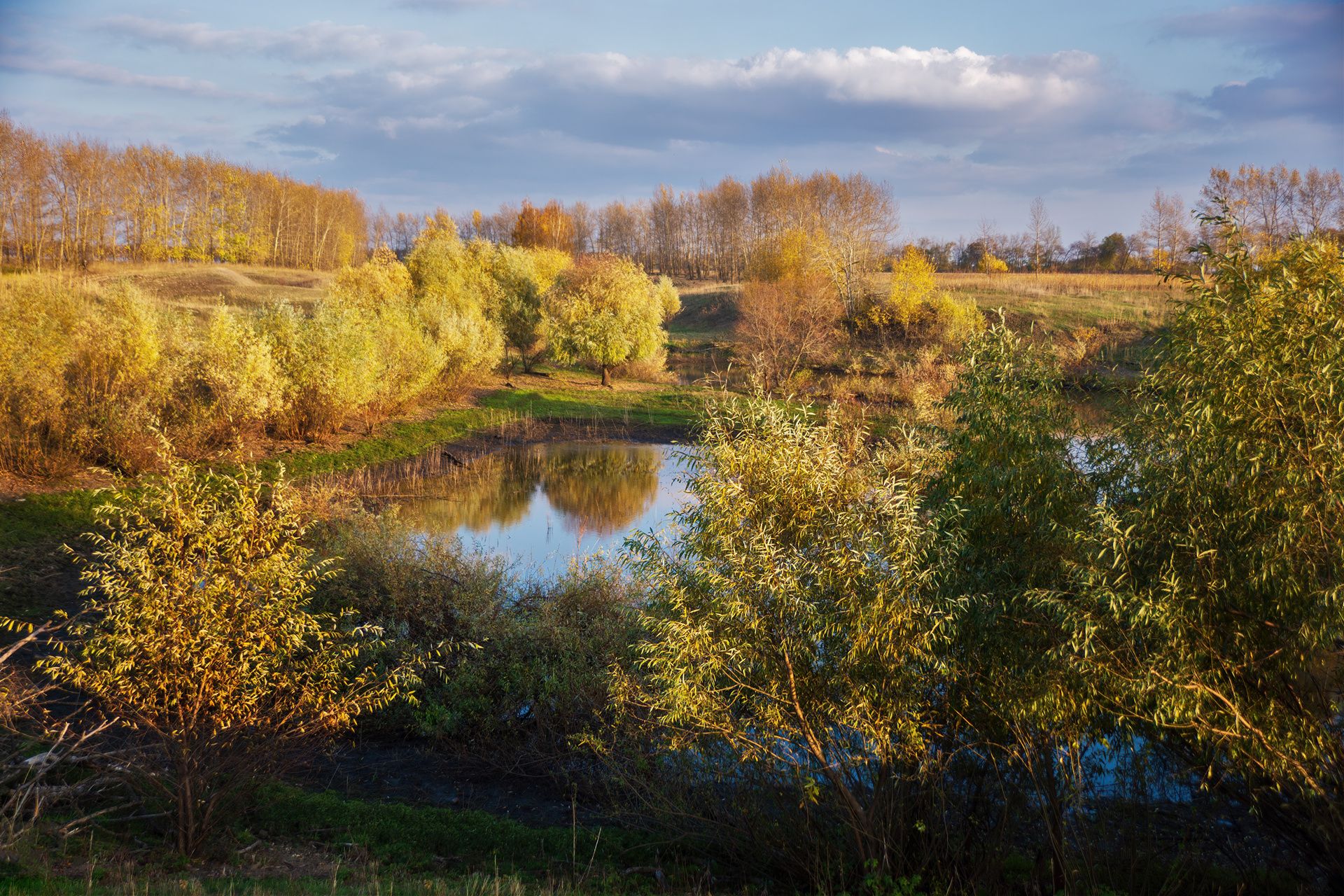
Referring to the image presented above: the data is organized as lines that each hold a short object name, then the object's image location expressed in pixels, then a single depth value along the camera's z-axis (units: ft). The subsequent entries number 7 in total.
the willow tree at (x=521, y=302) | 162.81
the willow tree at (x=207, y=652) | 28.81
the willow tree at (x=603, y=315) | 150.92
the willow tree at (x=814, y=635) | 27.12
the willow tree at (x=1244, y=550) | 23.22
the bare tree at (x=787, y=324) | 153.17
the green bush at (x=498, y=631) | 40.83
